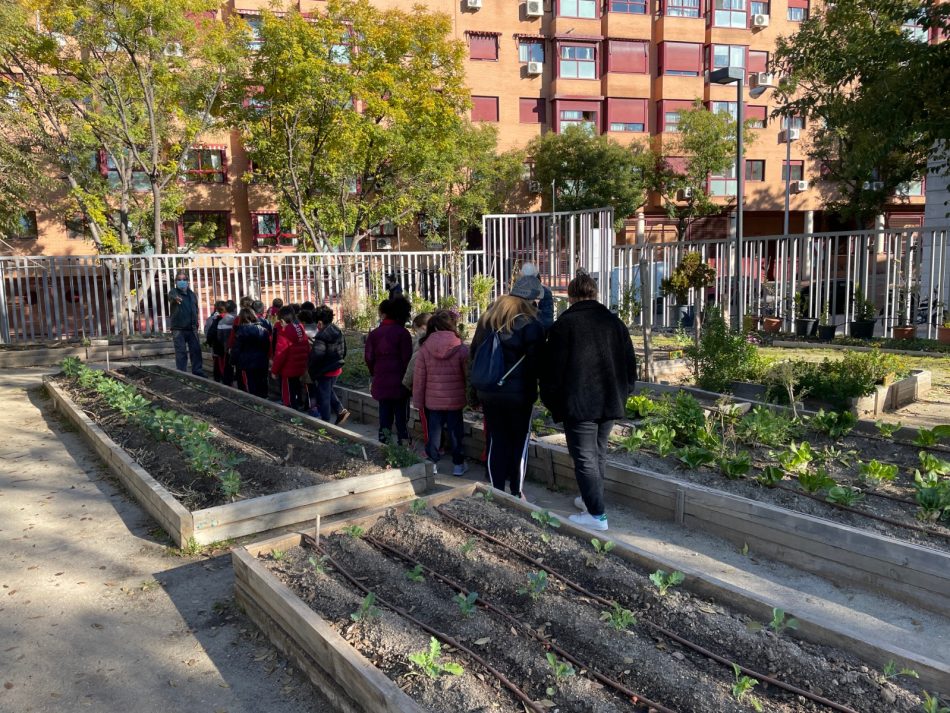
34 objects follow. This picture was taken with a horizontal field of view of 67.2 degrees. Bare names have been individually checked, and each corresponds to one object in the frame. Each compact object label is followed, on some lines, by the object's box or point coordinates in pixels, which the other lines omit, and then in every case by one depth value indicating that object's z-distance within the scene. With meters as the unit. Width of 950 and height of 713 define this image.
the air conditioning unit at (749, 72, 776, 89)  32.30
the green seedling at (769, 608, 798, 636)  3.42
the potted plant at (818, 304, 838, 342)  14.46
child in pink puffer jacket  6.59
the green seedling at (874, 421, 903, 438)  6.50
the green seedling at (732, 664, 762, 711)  2.98
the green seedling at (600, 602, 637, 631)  3.56
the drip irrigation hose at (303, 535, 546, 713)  3.06
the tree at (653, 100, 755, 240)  34.12
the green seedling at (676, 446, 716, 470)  5.84
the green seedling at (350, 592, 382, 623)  3.65
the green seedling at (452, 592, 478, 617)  3.75
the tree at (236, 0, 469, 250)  22.52
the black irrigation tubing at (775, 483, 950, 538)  4.52
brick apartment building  35.69
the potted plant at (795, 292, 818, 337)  15.24
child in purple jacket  7.34
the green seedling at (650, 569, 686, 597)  3.82
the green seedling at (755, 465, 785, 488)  5.33
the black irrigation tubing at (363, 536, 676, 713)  3.04
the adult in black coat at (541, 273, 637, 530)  5.04
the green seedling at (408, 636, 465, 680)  3.14
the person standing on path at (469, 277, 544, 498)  5.41
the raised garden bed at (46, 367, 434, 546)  5.30
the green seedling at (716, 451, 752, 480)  5.57
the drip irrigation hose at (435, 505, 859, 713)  2.98
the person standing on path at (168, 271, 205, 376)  12.12
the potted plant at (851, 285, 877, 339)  14.25
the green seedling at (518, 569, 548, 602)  3.88
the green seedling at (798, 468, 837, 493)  5.12
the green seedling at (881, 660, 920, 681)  3.02
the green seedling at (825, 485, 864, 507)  4.94
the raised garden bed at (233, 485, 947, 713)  3.06
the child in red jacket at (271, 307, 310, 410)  9.11
